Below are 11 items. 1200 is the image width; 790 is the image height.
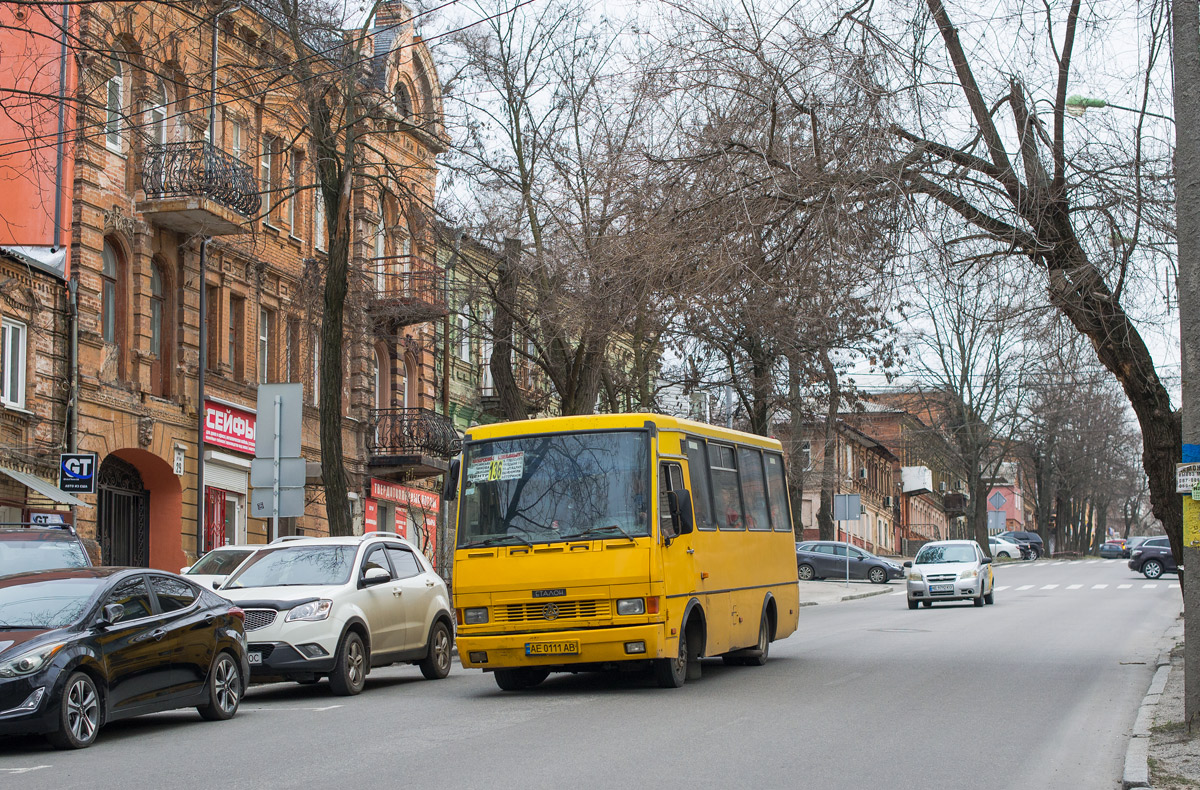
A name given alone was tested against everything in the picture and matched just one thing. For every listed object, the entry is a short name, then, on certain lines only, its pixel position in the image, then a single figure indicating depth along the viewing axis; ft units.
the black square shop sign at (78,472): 64.85
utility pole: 34.42
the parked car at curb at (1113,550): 290.56
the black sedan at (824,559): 160.86
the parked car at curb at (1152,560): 165.17
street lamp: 47.29
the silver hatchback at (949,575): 111.14
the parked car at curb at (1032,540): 284.61
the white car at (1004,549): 272.92
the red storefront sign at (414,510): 121.39
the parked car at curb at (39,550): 46.75
